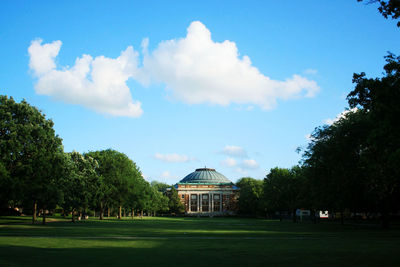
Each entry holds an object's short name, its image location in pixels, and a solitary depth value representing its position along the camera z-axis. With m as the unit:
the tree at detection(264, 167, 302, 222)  90.75
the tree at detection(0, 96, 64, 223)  46.00
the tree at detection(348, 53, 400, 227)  17.23
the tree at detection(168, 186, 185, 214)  176.96
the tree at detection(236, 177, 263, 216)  149.00
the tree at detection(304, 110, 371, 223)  42.25
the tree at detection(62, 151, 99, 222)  65.94
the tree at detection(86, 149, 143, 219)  91.00
